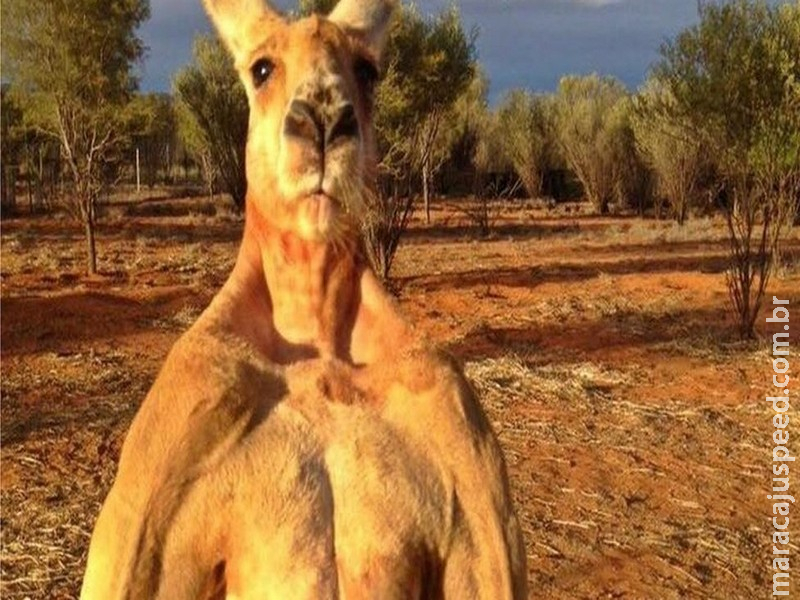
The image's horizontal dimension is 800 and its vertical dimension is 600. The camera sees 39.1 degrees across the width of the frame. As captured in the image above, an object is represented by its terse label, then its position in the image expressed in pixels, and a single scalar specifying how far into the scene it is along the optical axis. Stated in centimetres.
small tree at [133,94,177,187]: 2400
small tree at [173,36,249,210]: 3077
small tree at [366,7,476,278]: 1784
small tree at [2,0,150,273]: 1988
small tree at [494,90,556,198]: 4278
